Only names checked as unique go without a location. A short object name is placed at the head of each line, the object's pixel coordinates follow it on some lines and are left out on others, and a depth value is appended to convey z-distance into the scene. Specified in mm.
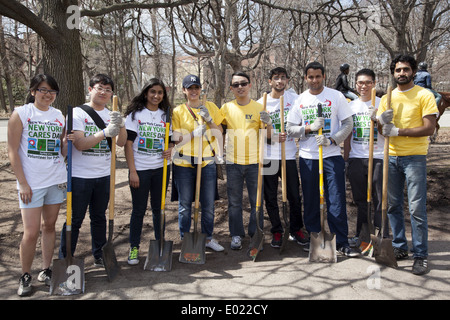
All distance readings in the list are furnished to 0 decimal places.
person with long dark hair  3789
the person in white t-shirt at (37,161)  3145
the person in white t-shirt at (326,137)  3947
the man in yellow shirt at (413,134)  3527
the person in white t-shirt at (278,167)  4242
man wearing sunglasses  4098
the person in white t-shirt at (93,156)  3416
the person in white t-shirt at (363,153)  4141
